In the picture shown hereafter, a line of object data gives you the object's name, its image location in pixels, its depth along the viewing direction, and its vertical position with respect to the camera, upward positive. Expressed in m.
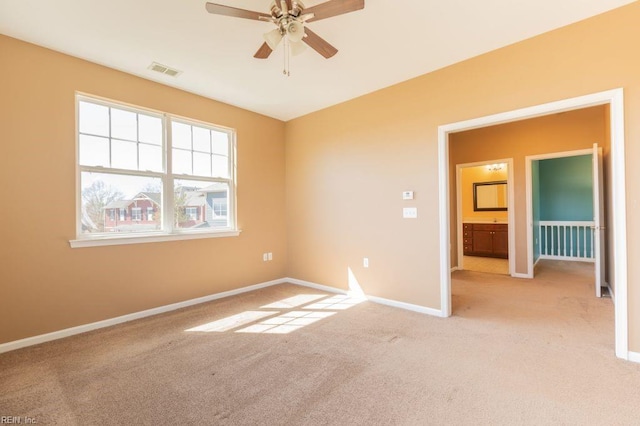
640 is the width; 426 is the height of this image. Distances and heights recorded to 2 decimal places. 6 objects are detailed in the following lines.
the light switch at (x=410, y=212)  3.51 +0.02
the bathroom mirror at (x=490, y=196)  7.25 +0.45
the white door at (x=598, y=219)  3.85 -0.10
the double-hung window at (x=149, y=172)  3.13 +0.56
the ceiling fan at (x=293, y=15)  1.88 +1.38
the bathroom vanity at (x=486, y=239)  6.66 -0.63
